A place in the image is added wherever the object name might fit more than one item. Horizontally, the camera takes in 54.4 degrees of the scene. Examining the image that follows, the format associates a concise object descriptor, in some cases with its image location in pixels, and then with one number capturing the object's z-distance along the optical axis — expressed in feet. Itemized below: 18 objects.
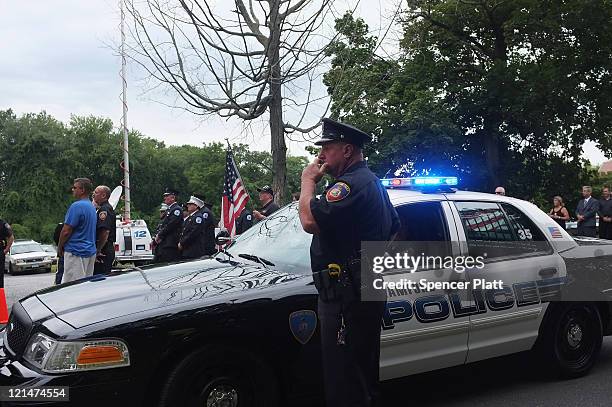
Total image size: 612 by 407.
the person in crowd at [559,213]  43.16
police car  9.96
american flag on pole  33.86
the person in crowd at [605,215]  41.78
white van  63.72
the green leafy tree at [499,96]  72.02
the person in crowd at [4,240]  24.43
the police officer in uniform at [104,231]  25.08
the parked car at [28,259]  70.23
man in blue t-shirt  22.44
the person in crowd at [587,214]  41.98
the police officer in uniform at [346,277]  9.57
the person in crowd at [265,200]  29.71
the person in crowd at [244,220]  32.32
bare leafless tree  27.02
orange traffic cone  23.94
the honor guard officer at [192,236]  27.53
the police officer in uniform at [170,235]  28.53
